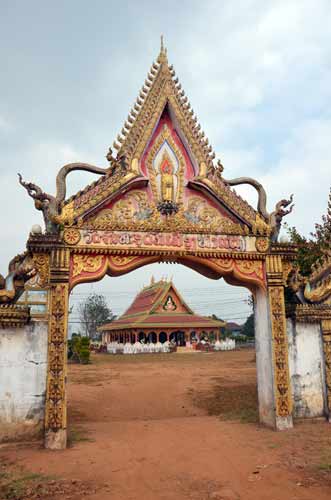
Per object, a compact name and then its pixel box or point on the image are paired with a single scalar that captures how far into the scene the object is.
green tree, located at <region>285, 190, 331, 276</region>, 12.32
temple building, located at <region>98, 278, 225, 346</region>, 37.03
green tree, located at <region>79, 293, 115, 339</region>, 71.50
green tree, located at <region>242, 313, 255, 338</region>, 65.54
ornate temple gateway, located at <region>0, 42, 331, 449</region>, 7.52
